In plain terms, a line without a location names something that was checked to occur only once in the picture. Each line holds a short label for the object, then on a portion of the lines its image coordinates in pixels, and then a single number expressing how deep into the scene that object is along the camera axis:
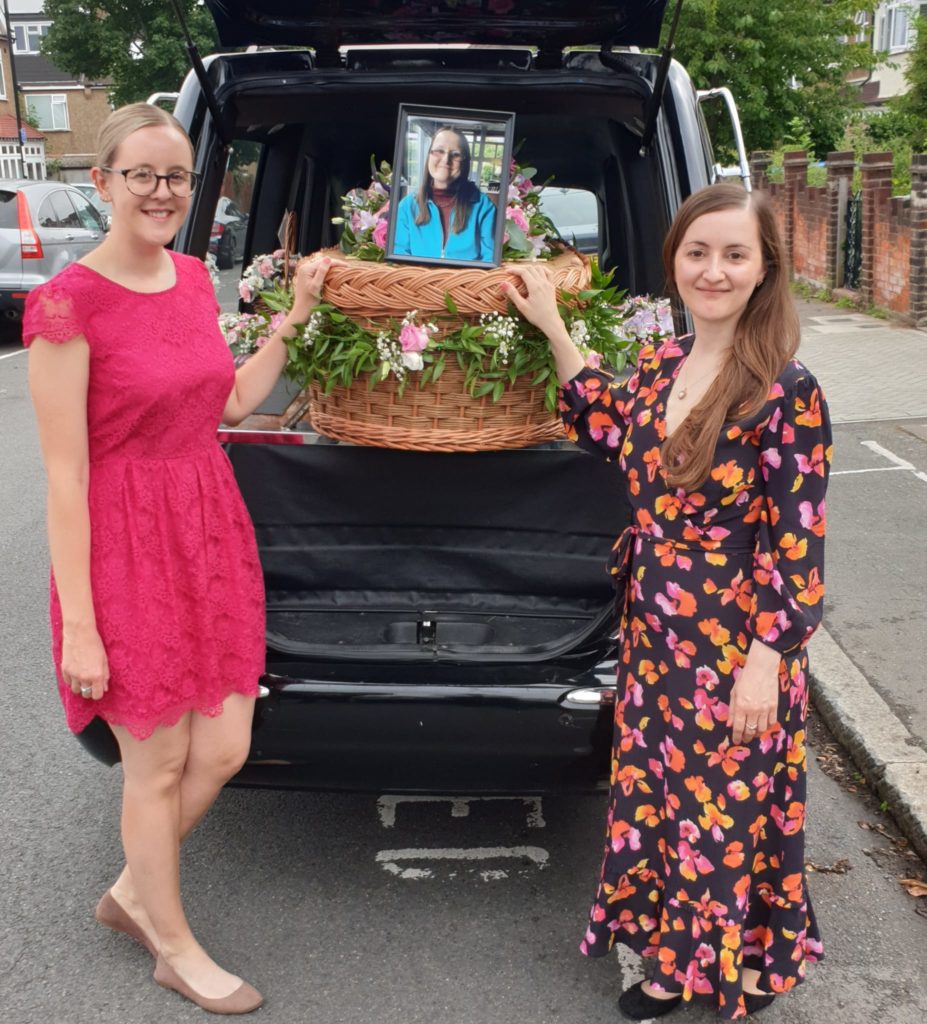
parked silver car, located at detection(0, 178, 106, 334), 13.38
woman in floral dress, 2.47
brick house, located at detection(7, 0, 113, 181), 65.00
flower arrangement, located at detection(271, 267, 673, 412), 2.83
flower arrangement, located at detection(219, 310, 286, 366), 3.35
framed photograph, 2.93
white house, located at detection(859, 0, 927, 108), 35.53
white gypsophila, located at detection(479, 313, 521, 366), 2.82
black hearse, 2.89
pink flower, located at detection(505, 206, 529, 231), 3.17
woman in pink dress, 2.55
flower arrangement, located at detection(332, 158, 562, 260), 3.11
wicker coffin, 2.83
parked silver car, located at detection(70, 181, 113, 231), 16.20
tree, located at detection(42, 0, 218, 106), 34.81
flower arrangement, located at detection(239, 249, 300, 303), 3.57
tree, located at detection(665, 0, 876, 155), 18.58
